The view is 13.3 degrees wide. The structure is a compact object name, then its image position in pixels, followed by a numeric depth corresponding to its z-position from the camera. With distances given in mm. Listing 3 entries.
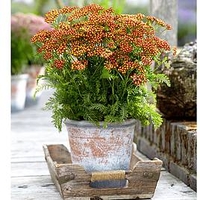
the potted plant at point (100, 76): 3380
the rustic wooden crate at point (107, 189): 3459
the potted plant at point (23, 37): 6703
